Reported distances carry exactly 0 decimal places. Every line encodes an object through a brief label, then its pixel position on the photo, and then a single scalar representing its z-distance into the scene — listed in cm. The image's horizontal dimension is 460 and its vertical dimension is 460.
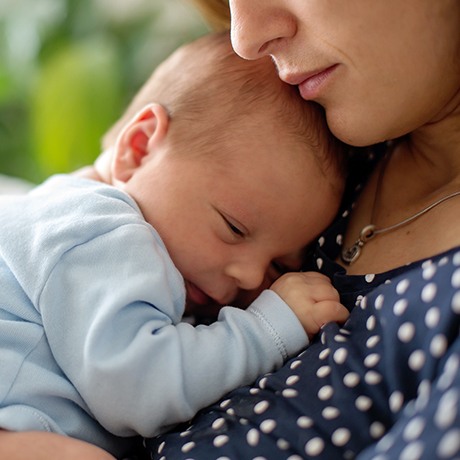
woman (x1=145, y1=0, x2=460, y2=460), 34
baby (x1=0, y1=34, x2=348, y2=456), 40
